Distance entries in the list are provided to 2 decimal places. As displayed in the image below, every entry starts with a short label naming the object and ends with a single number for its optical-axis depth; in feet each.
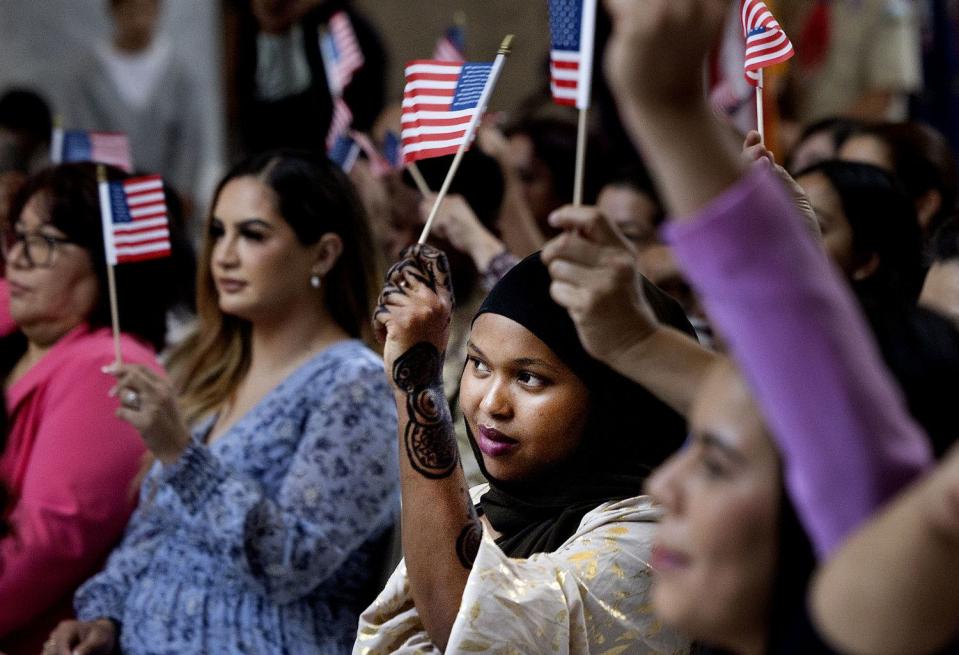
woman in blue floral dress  20.26
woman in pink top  22.59
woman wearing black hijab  13.55
